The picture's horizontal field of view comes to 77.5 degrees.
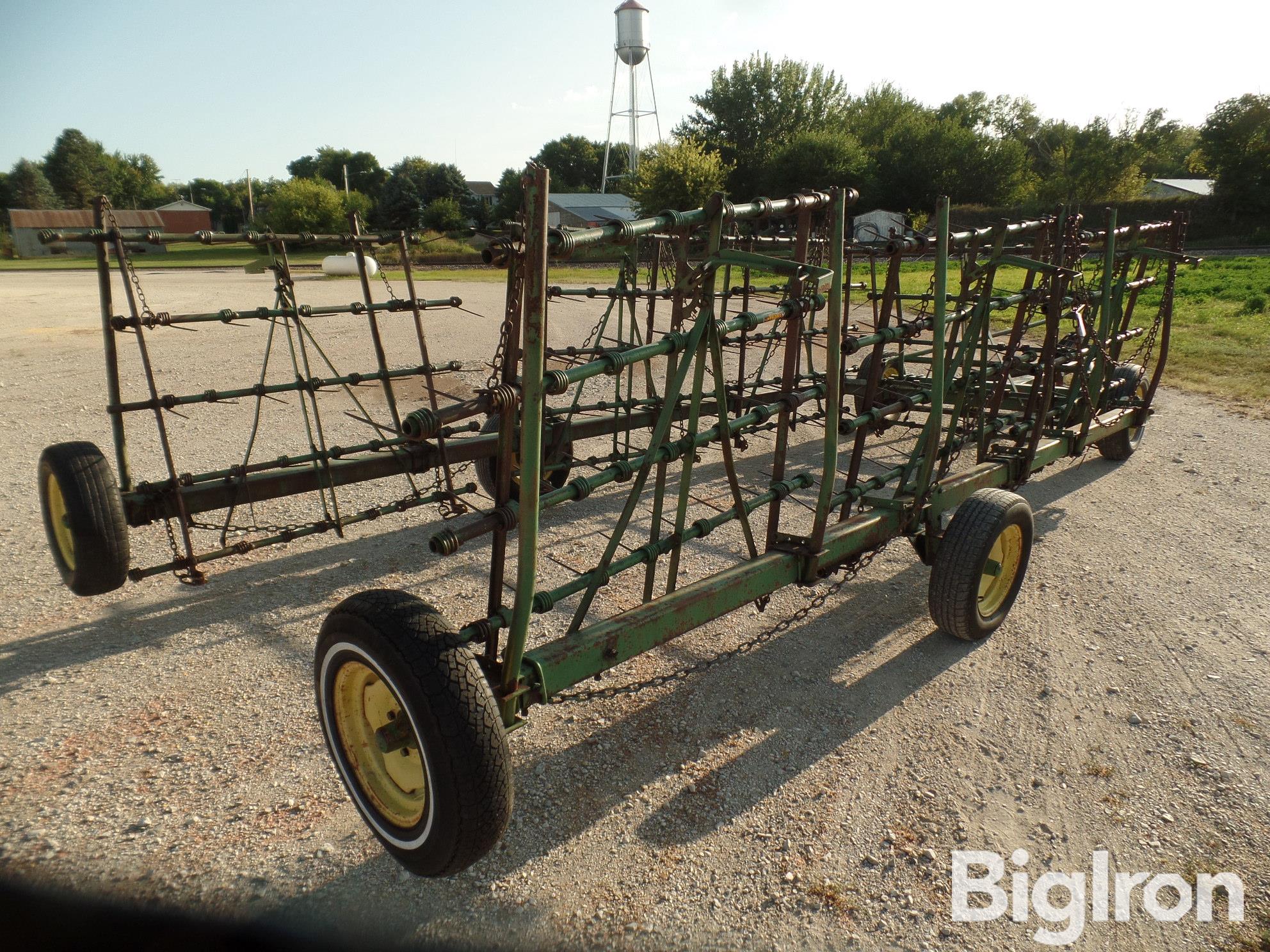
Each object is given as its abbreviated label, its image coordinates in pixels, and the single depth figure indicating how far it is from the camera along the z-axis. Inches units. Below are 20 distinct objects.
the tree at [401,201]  1934.1
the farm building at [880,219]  1566.8
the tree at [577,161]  3316.9
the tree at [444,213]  1998.0
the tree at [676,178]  1686.8
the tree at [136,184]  3312.0
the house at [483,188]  3949.3
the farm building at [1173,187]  1984.5
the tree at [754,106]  2209.6
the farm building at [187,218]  2640.3
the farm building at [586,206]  2236.7
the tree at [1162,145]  2266.2
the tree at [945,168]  1946.4
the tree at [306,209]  1870.1
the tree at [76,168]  2829.7
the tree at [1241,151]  1519.4
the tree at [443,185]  2508.6
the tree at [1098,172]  2001.7
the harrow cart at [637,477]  100.0
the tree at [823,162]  1886.1
